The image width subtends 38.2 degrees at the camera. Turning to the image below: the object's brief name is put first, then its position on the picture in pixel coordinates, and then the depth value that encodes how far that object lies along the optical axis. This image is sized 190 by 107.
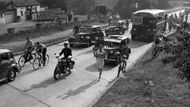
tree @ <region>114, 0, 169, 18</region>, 61.36
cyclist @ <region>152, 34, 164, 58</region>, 18.99
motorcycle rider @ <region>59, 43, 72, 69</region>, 14.58
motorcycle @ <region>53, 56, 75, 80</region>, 14.11
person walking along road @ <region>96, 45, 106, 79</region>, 14.34
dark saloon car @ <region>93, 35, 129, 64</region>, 17.31
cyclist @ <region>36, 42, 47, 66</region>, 16.39
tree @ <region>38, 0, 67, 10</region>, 55.19
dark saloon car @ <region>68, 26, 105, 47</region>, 22.84
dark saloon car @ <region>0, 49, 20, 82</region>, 13.14
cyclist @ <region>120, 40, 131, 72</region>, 17.92
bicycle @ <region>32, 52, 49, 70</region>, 16.12
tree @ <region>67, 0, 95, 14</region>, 60.31
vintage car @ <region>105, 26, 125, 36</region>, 28.69
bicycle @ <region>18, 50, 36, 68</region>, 16.41
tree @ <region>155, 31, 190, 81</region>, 6.73
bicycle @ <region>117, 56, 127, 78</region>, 15.05
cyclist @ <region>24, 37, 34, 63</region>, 16.33
